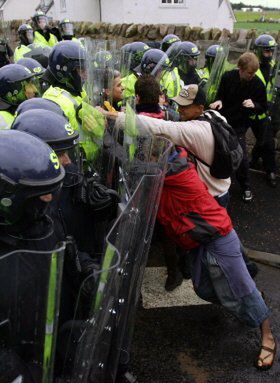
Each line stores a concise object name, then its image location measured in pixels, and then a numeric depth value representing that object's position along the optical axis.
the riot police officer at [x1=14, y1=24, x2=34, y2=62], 8.44
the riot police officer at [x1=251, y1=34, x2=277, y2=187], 5.64
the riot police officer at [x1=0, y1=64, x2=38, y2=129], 3.56
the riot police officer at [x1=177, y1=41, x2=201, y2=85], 5.83
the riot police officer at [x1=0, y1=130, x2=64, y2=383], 1.22
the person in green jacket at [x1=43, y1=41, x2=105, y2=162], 2.93
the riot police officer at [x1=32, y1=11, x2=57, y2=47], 8.53
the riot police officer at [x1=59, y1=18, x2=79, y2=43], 8.92
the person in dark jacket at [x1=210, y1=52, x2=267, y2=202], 4.86
